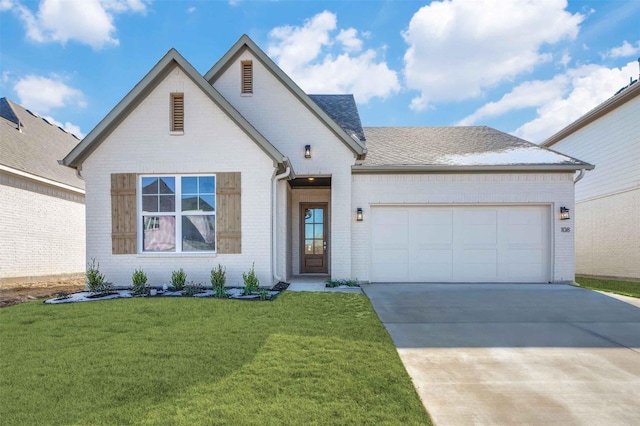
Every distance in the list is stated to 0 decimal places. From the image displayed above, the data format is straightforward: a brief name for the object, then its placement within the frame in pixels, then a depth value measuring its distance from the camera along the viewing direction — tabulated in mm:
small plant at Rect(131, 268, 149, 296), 7623
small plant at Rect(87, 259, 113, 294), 7926
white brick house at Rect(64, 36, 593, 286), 8289
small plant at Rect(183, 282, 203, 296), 7524
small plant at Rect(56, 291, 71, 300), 7343
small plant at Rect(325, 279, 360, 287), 8992
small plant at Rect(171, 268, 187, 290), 8039
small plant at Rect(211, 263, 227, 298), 7845
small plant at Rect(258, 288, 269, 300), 7059
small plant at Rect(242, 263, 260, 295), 7628
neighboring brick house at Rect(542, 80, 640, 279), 11828
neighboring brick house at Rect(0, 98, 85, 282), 10406
